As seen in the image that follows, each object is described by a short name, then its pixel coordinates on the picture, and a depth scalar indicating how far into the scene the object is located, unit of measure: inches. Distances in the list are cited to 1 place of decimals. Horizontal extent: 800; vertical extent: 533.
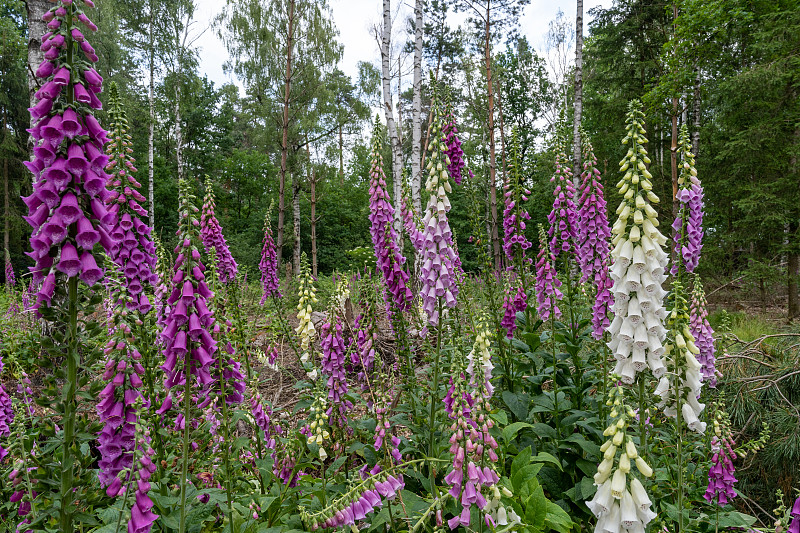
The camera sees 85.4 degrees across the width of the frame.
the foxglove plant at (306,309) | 121.1
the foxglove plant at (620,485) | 57.7
